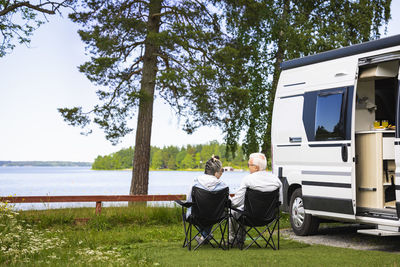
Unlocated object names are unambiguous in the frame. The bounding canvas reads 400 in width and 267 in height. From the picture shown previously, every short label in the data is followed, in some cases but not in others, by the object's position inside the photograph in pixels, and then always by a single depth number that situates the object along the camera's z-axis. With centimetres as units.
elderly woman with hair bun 741
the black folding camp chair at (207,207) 727
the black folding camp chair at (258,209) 733
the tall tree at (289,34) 1716
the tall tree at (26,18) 1552
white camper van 775
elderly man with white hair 742
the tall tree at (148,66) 1421
